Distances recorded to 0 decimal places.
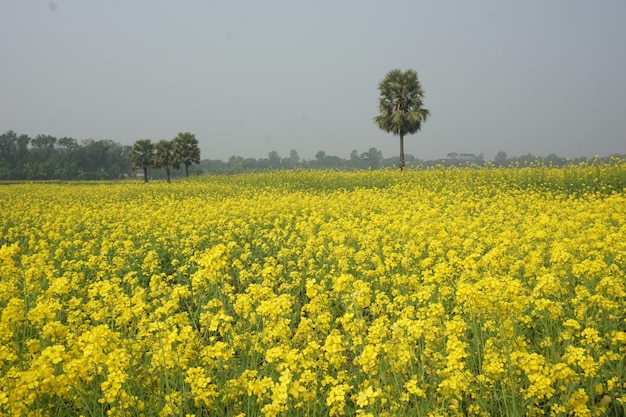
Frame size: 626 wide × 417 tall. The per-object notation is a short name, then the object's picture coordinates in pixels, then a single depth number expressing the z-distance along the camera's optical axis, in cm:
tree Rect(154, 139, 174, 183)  5244
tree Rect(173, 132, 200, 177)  5156
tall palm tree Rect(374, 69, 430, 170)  3303
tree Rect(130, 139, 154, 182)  5475
